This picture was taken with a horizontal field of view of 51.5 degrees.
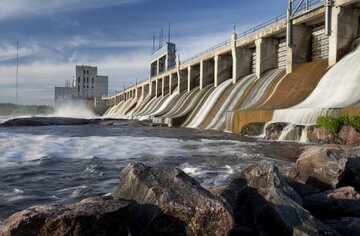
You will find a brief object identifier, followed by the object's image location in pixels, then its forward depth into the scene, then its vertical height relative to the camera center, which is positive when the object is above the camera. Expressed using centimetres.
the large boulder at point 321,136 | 1389 -59
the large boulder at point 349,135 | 1335 -53
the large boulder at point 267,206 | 395 -104
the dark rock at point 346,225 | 413 -121
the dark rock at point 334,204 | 498 -114
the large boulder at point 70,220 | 331 -96
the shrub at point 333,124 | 1379 -14
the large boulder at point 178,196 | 362 -86
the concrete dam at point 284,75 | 1741 +286
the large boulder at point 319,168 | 617 -83
